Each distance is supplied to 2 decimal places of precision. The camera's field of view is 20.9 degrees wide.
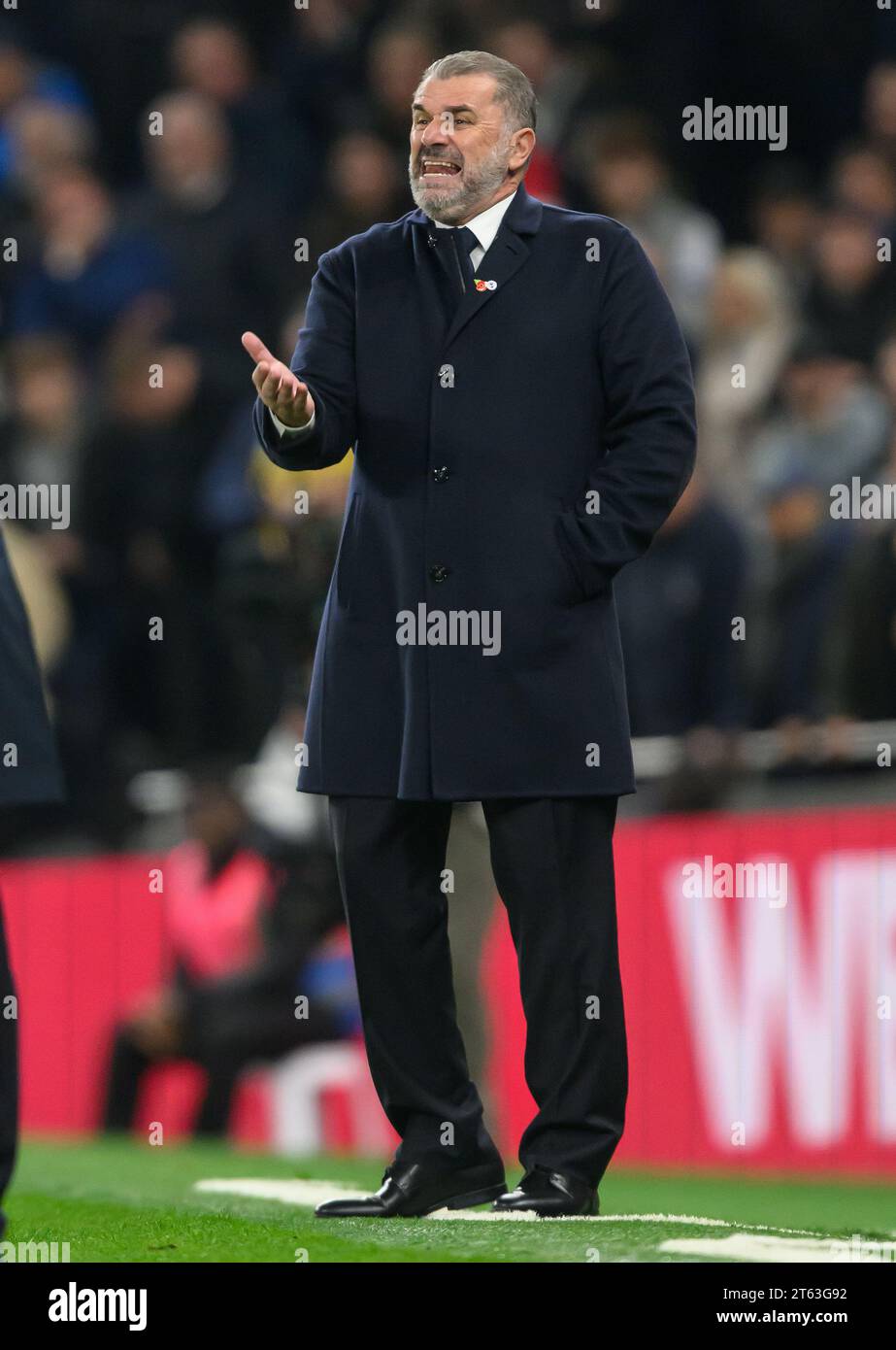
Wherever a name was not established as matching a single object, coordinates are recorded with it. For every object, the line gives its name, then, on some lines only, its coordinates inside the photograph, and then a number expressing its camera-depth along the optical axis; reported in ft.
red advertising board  26.00
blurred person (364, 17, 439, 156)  38.37
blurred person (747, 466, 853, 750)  30.01
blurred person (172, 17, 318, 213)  39.68
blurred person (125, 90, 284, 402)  37.81
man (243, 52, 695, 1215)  15.60
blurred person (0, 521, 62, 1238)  13.42
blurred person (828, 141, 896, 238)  34.19
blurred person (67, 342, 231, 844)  35.40
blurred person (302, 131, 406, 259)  36.55
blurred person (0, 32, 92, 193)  42.93
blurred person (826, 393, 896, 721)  27.91
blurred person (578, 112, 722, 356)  34.35
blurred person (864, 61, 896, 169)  34.60
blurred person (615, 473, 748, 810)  29.84
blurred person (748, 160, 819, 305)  35.01
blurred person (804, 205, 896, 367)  33.01
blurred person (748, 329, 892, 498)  31.27
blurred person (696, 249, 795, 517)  33.01
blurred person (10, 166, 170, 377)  40.06
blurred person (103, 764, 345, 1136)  30.17
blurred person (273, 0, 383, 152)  40.22
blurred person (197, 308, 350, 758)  26.84
